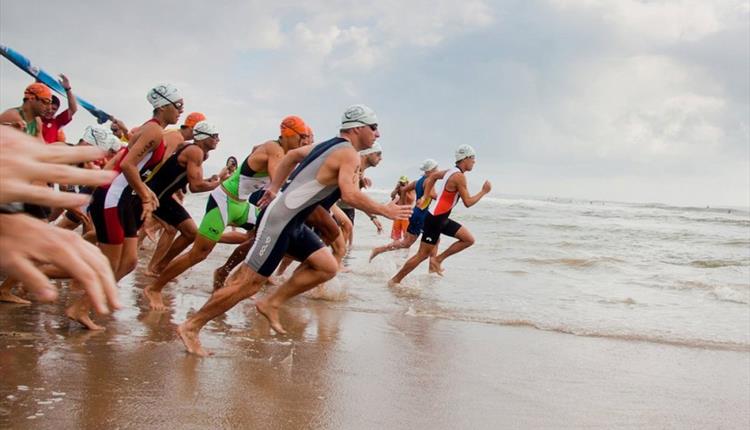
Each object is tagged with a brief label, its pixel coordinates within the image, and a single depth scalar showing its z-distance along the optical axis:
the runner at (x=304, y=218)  4.63
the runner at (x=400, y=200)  15.14
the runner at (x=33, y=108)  6.62
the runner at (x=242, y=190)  6.47
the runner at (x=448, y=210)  9.77
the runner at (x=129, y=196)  5.25
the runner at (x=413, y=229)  11.24
